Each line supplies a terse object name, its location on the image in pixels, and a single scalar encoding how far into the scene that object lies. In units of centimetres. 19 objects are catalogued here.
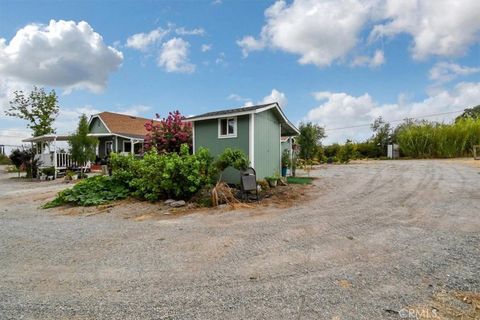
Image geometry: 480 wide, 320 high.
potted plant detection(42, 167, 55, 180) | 1566
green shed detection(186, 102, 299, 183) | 990
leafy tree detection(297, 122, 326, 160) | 1448
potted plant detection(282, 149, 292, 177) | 1282
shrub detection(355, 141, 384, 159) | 2945
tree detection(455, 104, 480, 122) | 3788
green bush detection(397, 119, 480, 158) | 2389
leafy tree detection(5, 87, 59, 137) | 2403
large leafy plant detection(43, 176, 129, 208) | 810
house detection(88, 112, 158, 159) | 2106
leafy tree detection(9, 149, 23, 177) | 1784
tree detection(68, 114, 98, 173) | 1479
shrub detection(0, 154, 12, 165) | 3016
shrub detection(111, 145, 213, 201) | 790
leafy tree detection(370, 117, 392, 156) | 2942
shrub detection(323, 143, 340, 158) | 2799
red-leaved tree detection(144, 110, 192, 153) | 1330
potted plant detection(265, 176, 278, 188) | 1032
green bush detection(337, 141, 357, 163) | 2460
